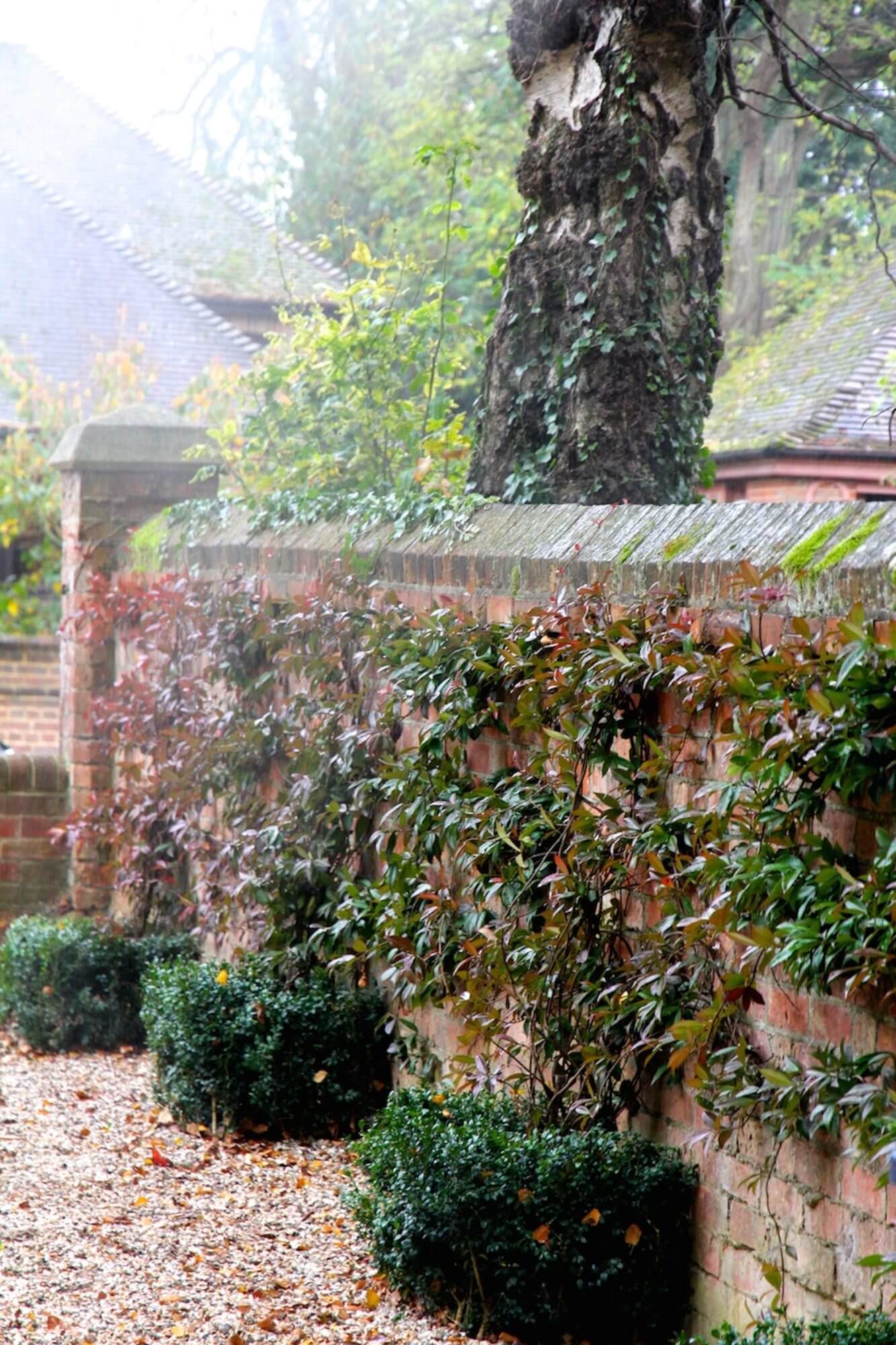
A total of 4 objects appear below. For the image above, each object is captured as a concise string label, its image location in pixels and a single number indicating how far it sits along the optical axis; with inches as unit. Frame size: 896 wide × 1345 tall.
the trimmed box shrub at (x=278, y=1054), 392.5
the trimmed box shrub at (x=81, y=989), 528.7
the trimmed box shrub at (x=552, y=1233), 259.8
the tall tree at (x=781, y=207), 1539.1
